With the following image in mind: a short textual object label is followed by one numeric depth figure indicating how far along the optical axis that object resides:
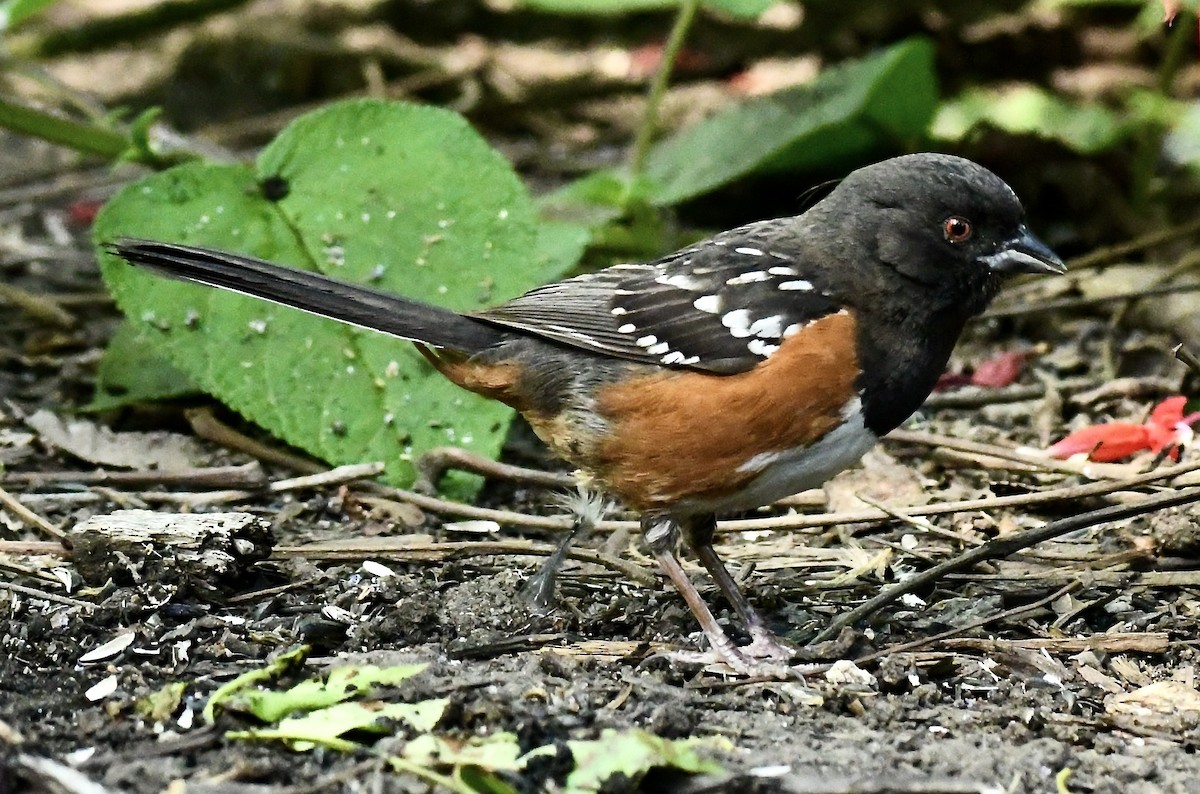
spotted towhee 5.68
